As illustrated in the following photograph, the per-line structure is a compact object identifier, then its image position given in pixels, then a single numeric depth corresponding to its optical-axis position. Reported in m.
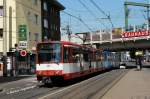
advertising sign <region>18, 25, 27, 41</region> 30.27
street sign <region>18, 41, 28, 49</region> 25.78
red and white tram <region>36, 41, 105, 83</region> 17.73
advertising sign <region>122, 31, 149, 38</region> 44.97
